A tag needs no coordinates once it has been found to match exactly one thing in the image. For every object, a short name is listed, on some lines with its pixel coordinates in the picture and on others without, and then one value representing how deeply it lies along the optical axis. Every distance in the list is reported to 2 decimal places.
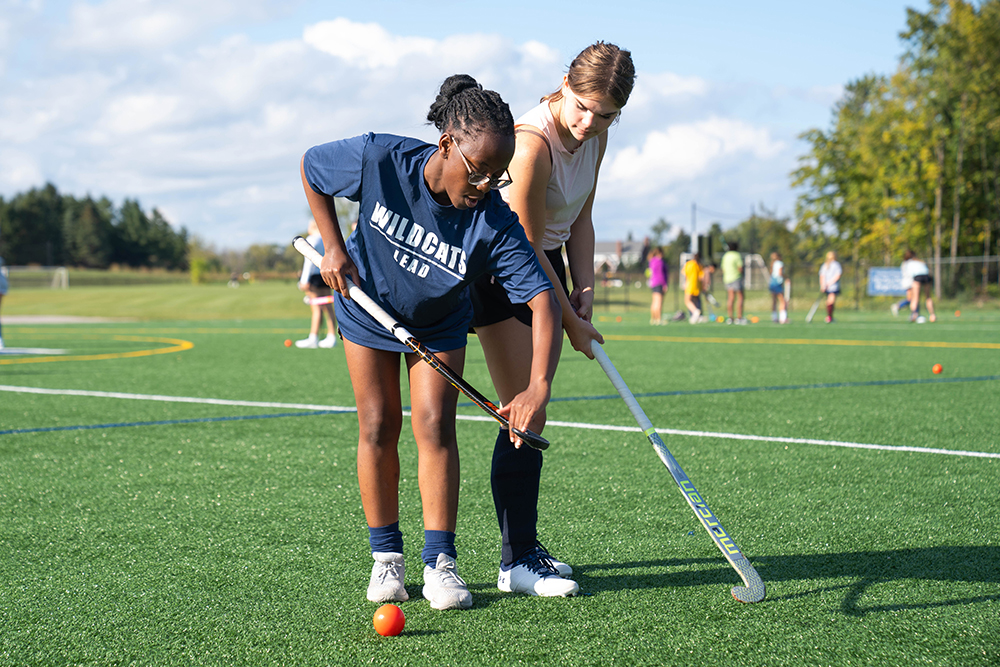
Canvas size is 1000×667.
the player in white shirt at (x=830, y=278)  22.88
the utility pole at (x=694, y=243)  27.09
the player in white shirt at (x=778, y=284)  23.03
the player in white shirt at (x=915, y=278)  22.50
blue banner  34.50
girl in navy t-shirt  2.66
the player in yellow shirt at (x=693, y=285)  21.88
